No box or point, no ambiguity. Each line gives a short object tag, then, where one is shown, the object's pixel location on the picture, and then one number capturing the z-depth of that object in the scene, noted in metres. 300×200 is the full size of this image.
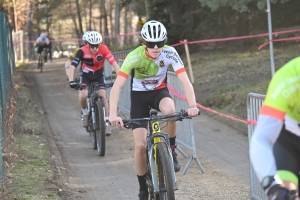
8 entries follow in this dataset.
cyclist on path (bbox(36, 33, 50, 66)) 28.84
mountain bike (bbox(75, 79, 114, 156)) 10.95
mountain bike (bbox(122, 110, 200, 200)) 6.06
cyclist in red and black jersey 11.34
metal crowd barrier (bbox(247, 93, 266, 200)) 6.84
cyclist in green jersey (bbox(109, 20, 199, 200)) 6.65
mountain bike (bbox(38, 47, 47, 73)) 27.66
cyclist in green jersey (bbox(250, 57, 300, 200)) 3.25
